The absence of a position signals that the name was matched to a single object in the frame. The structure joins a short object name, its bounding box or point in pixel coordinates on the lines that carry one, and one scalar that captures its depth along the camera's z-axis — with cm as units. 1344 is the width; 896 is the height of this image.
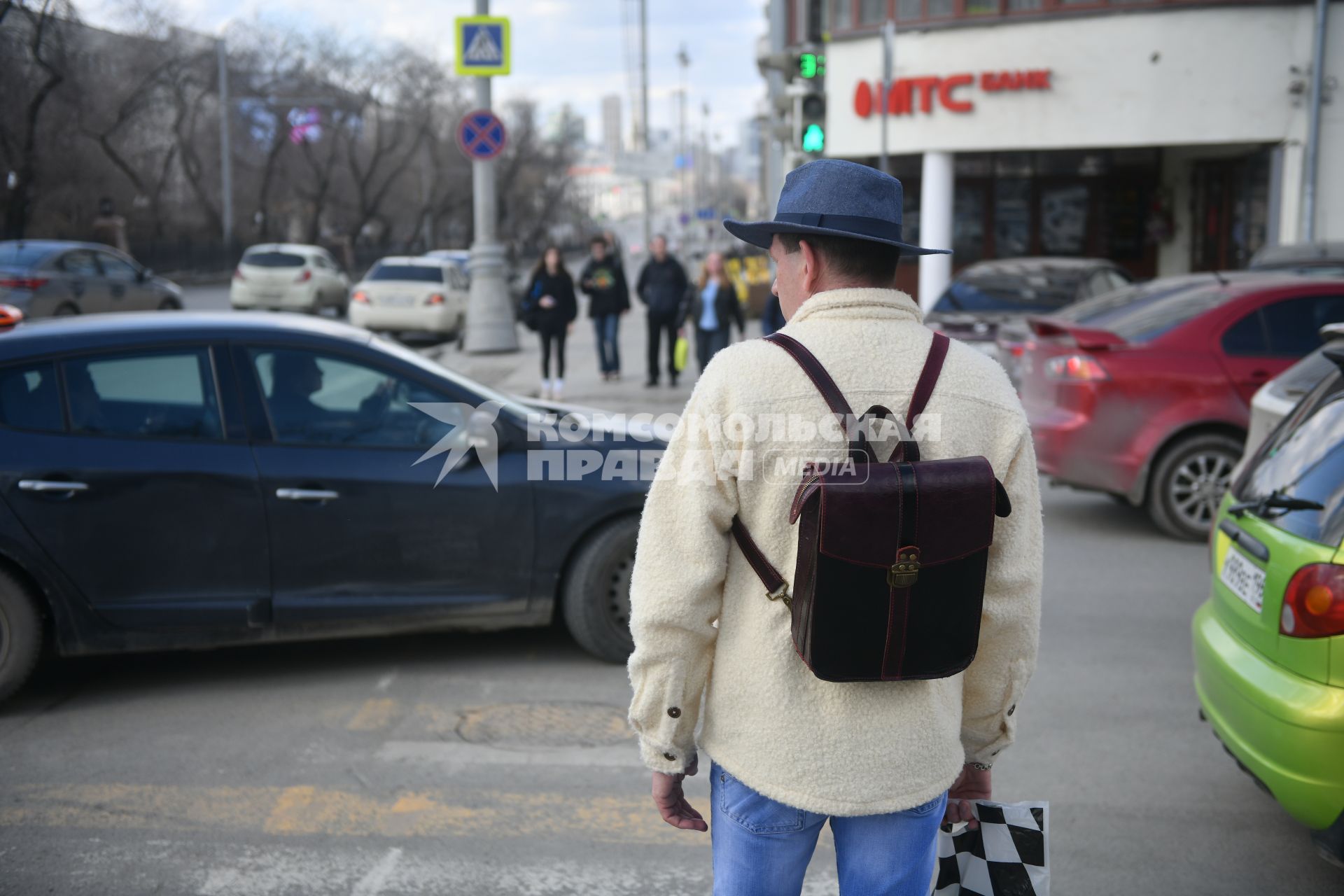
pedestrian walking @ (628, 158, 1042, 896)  205
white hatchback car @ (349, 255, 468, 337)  2378
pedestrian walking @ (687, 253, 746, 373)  1541
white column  2292
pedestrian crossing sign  1784
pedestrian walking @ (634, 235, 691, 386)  1591
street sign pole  1906
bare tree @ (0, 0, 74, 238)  3356
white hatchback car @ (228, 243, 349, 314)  2786
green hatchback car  331
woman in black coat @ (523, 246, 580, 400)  1520
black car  499
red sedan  805
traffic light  1242
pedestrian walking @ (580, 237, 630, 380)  1616
